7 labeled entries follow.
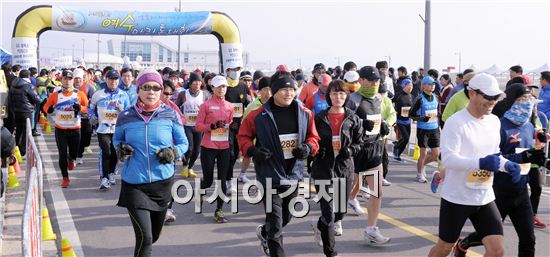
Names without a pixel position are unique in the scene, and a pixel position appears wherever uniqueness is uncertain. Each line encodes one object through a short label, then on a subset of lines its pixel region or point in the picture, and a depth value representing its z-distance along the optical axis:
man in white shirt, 4.08
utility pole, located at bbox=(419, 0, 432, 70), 15.93
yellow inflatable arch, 25.95
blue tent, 26.11
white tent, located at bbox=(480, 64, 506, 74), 50.87
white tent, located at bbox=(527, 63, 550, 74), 44.11
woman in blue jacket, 4.74
